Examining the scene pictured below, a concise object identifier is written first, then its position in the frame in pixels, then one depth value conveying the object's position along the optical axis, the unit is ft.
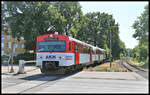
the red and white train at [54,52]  50.03
